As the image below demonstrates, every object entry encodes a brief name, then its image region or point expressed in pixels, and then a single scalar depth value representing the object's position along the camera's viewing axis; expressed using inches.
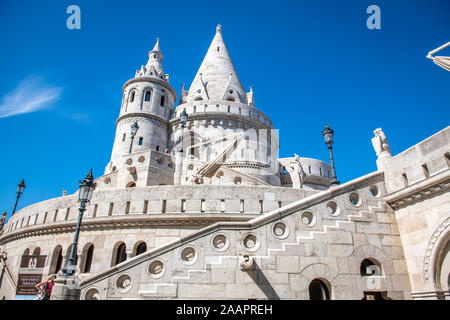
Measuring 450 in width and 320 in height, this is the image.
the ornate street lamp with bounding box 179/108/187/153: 717.9
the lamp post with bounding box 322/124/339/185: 439.1
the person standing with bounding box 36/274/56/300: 286.5
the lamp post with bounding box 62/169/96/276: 292.2
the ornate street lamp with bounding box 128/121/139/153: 908.6
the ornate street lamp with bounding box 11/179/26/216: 786.4
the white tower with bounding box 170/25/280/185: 700.0
